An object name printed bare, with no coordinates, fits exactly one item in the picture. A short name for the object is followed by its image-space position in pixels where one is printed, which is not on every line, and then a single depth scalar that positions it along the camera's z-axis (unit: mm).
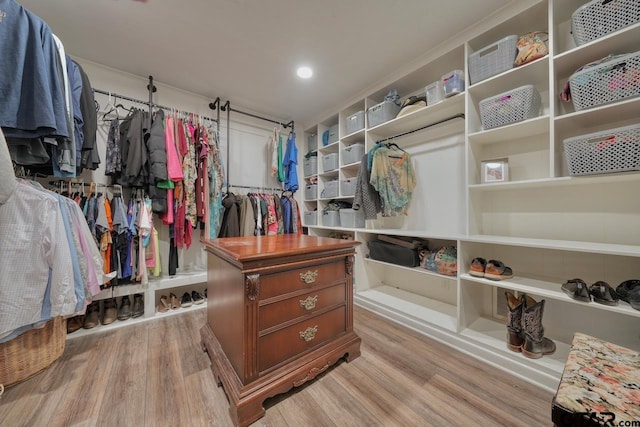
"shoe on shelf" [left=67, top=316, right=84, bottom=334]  1763
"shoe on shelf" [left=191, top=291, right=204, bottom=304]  2324
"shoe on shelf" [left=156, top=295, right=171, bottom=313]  2128
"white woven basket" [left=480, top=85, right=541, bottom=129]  1399
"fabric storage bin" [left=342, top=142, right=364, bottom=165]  2545
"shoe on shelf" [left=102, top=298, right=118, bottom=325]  1880
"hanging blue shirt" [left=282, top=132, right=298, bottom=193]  3037
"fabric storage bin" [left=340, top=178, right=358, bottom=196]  2565
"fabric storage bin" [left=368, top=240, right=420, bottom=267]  2014
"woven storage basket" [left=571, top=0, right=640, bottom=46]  1078
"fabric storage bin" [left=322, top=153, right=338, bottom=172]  2879
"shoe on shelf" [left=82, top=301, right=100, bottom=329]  1810
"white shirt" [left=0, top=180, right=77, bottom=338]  1179
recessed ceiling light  2107
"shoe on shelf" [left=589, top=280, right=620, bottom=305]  1093
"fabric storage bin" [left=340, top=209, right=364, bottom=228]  2535
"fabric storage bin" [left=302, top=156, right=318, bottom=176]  3226
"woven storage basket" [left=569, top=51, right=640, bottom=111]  1057
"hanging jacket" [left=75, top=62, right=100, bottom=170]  1656
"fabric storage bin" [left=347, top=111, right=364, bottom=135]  2504
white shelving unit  1275
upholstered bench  511
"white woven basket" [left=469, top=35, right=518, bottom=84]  1449
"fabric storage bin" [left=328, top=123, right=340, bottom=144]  2906
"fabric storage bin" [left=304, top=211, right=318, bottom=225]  3200
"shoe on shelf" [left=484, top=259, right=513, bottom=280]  1483
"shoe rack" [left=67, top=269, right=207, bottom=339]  1832
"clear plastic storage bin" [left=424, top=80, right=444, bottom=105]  1864
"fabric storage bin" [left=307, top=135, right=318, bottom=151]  3328
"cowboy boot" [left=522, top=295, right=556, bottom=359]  1320
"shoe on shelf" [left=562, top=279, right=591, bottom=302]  1146
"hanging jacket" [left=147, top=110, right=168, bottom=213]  1961
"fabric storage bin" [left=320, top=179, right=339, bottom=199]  2832
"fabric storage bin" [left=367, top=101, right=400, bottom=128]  2211
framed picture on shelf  1582
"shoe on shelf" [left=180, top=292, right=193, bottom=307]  2253
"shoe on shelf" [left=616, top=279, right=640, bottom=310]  1031
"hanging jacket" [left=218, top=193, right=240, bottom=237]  2533
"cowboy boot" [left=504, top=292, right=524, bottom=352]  1379
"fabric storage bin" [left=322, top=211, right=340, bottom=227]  2793
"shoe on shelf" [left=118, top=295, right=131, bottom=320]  1955
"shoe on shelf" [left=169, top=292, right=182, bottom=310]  2186
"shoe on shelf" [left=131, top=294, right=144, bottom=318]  2023
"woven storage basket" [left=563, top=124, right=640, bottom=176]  1049
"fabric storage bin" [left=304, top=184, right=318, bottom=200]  3195
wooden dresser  1007
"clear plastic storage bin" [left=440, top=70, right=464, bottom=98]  1704
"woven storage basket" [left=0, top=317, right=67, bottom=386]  1233
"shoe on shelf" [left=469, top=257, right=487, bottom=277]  1551
